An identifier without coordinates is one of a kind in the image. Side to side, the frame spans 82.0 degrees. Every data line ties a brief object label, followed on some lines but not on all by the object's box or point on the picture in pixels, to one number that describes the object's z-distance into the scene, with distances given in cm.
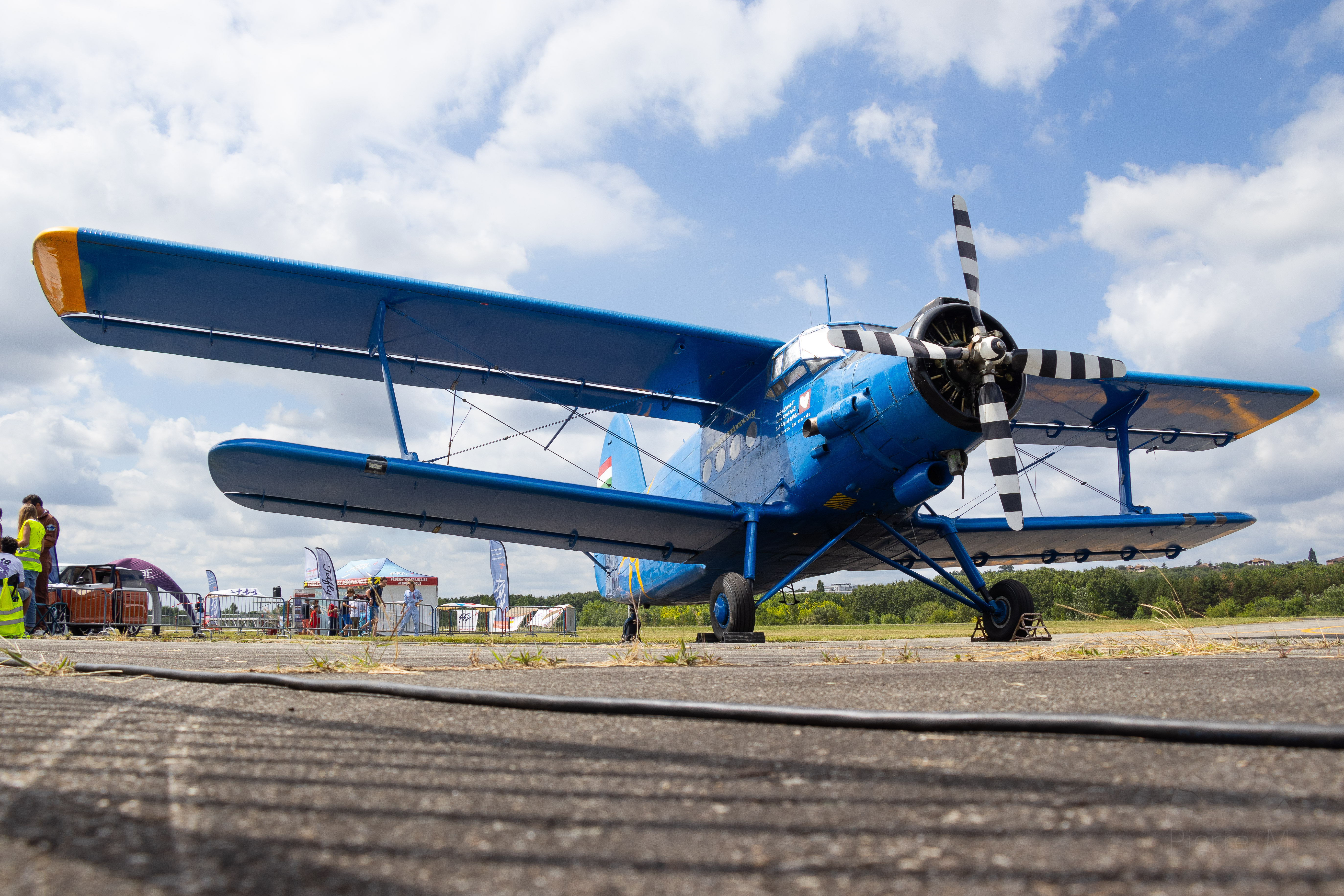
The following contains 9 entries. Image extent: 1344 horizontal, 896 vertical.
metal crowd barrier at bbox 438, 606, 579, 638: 2803
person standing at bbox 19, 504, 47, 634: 966
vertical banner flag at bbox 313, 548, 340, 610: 2797
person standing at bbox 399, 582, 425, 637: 2177
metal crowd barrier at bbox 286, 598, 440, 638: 2394
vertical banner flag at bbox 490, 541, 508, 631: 2884
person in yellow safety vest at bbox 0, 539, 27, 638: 890
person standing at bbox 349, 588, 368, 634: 2520
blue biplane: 777
